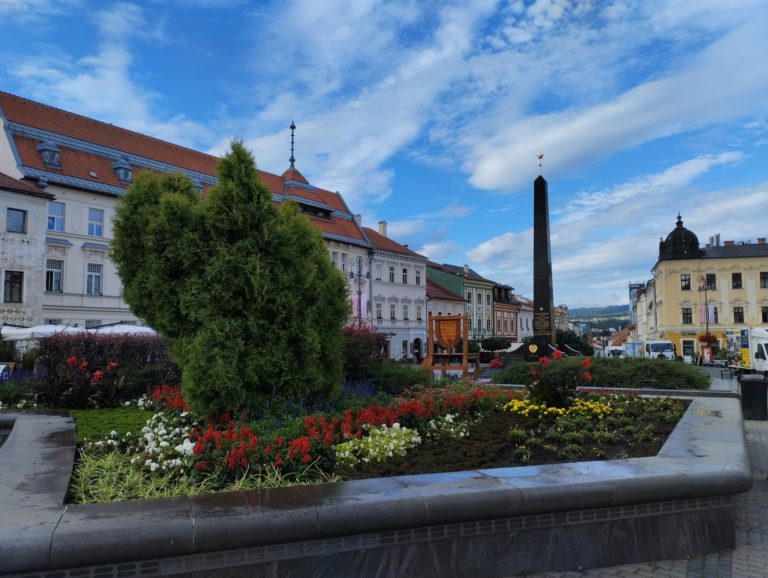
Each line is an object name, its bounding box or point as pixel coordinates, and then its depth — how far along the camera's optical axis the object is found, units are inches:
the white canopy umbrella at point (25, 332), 788.6
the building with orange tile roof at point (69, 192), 1254.3
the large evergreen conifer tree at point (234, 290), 286.4
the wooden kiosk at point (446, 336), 641.0
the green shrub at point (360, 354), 541.3
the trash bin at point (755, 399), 591.8
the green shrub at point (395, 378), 517.0
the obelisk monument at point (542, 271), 922.1
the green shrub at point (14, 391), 433.1
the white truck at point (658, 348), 1898.0
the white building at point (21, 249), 1183.6
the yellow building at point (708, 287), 2669.8
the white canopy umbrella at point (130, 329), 759.2
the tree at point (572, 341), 1986.1
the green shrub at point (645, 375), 577.3
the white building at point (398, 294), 2208.4
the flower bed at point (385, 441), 209.0
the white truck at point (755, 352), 1248.2
